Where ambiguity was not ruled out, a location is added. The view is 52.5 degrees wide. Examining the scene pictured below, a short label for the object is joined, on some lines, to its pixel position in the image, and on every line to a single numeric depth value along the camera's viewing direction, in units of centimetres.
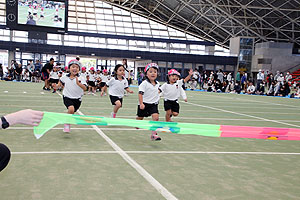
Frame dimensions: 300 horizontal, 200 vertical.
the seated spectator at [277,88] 2704
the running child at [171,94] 756
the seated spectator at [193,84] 3038
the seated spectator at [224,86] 3074
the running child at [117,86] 772
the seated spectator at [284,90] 2663
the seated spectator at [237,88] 2942
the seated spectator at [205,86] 3341
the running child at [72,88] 621
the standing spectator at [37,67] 3079
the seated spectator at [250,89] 2880
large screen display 2541
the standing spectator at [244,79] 3011
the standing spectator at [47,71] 1775
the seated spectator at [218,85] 3023
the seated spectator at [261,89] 2867
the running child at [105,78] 1727
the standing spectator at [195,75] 2997
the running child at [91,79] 1736
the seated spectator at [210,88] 3022
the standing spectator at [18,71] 3012
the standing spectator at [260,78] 2922
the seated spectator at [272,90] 2742
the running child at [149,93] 611
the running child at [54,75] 1761
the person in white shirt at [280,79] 2772
